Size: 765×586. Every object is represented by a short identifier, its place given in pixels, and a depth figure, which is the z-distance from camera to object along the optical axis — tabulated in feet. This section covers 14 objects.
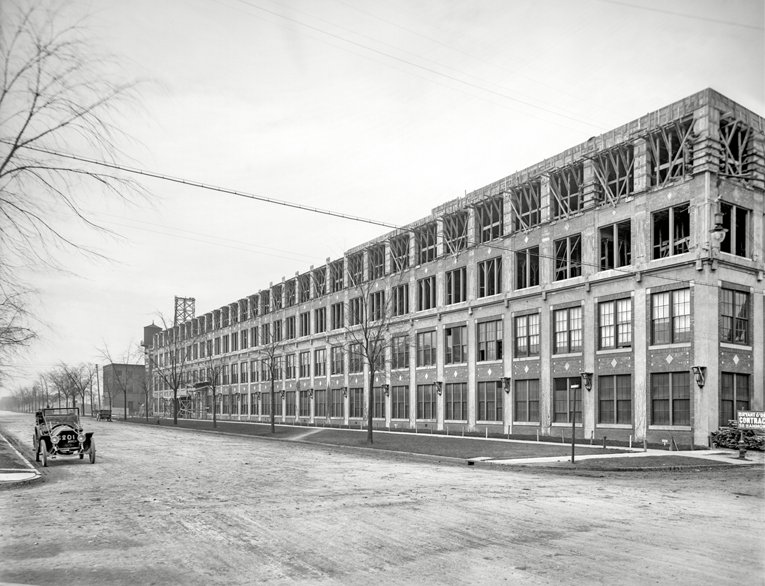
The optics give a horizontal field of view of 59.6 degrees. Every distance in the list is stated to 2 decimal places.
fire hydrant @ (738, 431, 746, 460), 86.71
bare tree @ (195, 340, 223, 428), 314.55
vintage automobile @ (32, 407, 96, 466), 80.68
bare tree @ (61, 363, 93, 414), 361.71
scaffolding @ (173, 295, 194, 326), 404.36
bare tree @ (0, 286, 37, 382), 57.06
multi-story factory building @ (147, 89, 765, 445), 105.29
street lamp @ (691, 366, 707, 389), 101.30
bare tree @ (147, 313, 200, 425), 364.03
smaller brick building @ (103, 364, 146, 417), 455.22
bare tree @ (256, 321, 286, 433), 253.94
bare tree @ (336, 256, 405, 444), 185.05
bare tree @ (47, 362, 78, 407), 389.64
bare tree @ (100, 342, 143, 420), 438.24
